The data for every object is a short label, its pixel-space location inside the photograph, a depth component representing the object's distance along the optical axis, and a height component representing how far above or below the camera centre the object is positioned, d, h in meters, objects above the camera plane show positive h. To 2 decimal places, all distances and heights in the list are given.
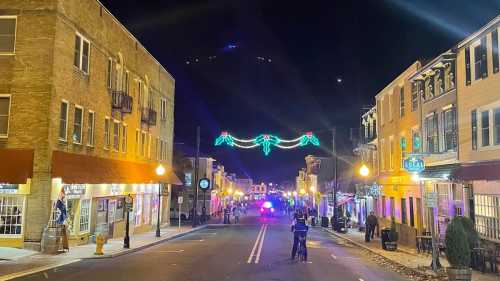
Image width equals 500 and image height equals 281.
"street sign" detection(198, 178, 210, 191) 55.02 +0.92
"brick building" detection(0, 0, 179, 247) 20.83 +3.47
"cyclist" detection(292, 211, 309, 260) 19.90 -1.50
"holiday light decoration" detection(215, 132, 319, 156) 38.34 +4.08
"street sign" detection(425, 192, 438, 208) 16.78 -0.18
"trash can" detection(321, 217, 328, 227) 45.92 -2.68
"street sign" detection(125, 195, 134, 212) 24.09 -0.67
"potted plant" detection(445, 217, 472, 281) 13.77 -1.70
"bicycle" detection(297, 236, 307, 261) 19.66 -2.27
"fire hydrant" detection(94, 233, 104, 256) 20.62 -2.31
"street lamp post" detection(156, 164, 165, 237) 29.12 +1.23
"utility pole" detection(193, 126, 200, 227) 43.42 +0.05
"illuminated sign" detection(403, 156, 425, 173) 18.02 +1.08
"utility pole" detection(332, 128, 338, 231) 40.54 -0.49
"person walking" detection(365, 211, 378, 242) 29.72 -1.95
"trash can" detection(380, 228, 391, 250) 24.42 -2.11
